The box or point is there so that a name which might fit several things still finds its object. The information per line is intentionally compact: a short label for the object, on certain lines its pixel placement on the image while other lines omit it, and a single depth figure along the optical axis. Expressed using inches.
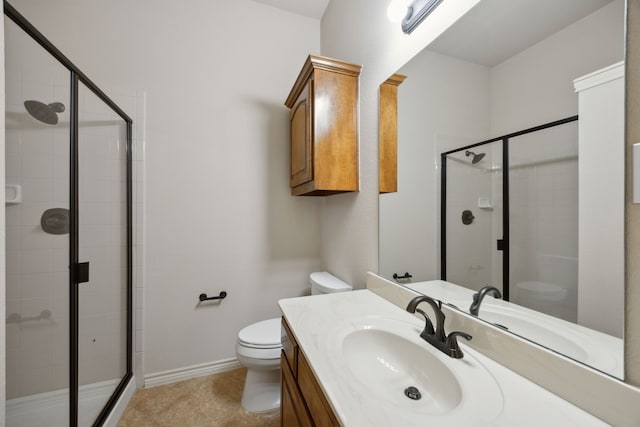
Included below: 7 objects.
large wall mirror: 20.6
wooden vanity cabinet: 25.0
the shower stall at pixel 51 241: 42.1
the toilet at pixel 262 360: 55.9
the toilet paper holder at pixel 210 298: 68.6
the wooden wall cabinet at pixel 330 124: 53.4
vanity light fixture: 36.3
